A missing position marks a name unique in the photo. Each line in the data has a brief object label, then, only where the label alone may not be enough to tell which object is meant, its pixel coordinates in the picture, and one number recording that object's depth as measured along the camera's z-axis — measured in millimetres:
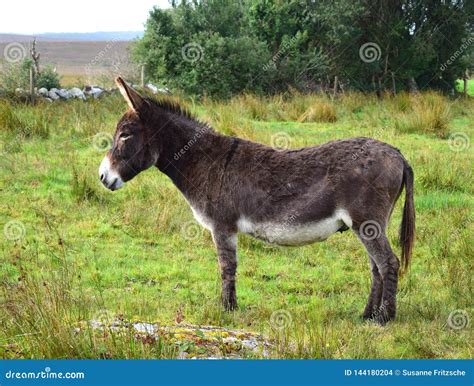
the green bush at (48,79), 23703
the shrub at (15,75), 21016
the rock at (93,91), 22270
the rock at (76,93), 22112
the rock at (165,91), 24845
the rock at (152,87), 24828
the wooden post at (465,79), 31128
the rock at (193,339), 4211
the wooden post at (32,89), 18078
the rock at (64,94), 22266
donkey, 5617
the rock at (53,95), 21792
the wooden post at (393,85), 26941
